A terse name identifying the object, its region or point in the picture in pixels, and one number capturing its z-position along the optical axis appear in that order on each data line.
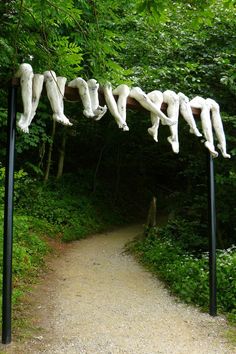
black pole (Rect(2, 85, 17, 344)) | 4.20
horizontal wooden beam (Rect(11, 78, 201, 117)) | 4.40
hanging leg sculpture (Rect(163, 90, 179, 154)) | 4.97
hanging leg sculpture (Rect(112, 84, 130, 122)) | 4.71
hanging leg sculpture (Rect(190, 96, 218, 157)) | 5.48
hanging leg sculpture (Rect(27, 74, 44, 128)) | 4.28
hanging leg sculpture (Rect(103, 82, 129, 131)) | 4.62
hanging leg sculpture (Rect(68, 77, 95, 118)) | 4.43
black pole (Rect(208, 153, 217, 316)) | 5.45
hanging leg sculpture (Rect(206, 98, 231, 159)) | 5.65
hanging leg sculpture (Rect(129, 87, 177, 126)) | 4.83
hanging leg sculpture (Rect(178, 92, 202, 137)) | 5.25
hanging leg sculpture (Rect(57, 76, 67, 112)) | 4.46
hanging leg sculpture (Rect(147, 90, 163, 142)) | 4.82
